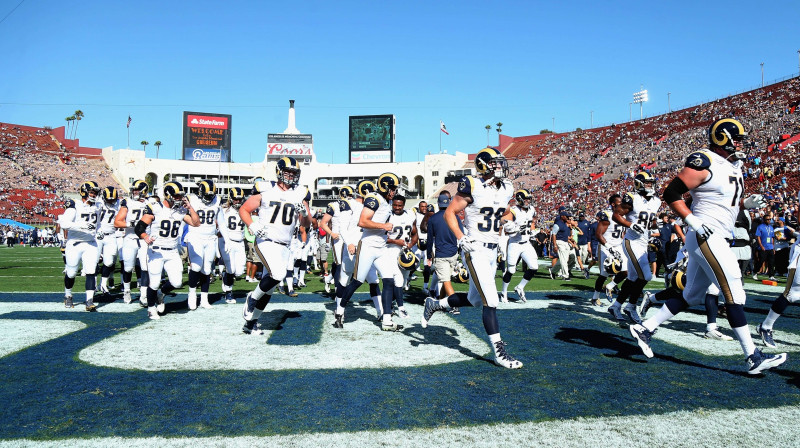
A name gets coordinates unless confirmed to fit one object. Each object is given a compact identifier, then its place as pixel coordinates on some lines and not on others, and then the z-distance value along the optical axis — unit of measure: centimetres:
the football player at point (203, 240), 880
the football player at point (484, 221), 515
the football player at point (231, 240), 988
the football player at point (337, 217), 877
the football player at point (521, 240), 980
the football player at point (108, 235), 959
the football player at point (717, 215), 464
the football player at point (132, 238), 842
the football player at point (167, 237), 787
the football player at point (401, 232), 737
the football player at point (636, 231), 722
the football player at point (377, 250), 711
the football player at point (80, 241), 855
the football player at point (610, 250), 852
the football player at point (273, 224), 637
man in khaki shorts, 779
